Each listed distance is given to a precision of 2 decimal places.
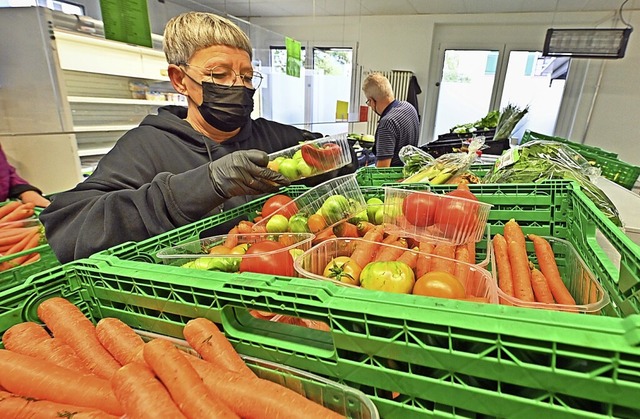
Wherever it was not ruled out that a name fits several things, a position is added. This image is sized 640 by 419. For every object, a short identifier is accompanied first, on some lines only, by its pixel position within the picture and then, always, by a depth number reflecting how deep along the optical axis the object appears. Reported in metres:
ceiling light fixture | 2.99
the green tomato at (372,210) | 1.04
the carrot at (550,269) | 0.71
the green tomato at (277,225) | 0.90
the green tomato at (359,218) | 1.00
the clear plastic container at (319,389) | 0.42
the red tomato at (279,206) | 0.99
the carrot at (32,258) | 1.21
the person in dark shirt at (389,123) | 2.79
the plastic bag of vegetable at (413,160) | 1.63
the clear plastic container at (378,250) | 0.60
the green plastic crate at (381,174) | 1.51
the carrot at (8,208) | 1.53
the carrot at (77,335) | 0.55
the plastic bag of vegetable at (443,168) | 1.36
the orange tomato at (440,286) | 0.55
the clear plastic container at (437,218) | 0.83
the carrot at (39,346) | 0.53
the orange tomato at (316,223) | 0.90
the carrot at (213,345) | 0.50
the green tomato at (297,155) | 1.16
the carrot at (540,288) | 0.71
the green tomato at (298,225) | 0.90
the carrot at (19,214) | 1.48
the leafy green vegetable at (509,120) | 2.94
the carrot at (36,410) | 0.45
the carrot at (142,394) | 0.44
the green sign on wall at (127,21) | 1.34
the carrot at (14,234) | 1.34
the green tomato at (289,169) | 1.12
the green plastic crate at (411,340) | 0.33
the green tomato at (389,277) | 0.60
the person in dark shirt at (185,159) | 0.85
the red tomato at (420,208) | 0.87
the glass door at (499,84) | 4.96
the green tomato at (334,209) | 0.94
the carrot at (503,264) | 0.75
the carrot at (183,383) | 0.46
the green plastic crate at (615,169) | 2.17
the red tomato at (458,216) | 0.83
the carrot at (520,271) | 0.72
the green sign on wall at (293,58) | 2.84
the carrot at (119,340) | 0.53
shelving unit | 2.44
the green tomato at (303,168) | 1.13
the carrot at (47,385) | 0.49
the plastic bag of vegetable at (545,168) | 1.21
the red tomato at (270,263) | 0.66
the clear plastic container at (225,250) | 0.67
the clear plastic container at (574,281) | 0.53
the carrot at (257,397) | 0.44
